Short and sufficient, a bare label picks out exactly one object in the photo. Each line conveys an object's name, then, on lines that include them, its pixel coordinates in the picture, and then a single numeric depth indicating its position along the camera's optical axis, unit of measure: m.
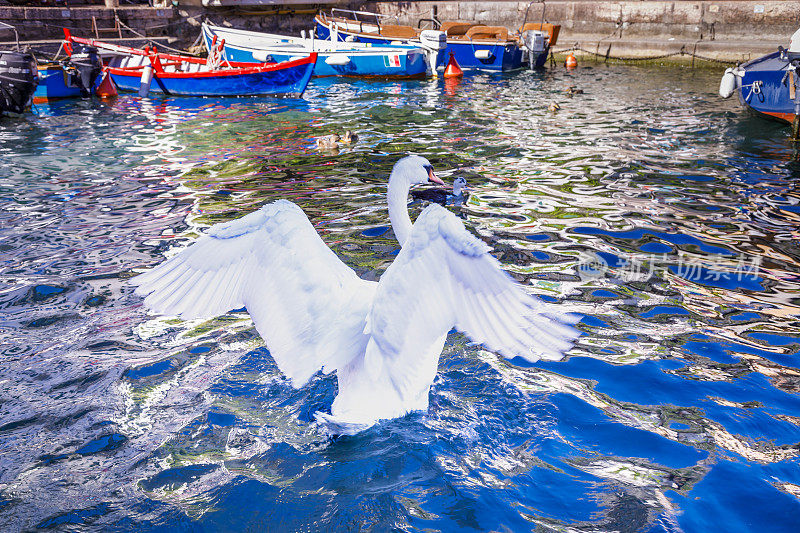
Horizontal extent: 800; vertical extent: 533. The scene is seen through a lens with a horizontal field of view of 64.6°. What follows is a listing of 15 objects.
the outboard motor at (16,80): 15.04
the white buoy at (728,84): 13.88
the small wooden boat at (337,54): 19.61
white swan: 3.08
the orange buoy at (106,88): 17.86
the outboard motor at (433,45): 19.67
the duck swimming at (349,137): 11.59
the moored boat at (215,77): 16.81
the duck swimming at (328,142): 11.29
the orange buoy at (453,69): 20.02
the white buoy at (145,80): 17.25
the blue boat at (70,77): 17.33
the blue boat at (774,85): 10.46
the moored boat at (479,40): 20.56
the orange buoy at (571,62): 21.22
